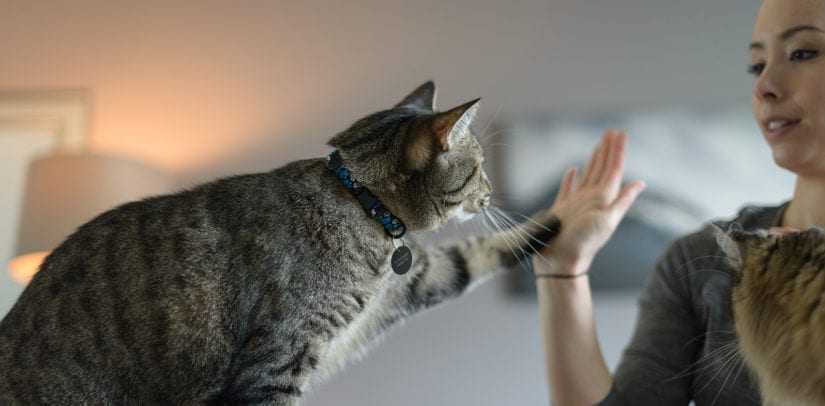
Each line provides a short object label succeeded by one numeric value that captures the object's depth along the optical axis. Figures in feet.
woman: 2.77
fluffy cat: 2.16
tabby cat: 2.11
